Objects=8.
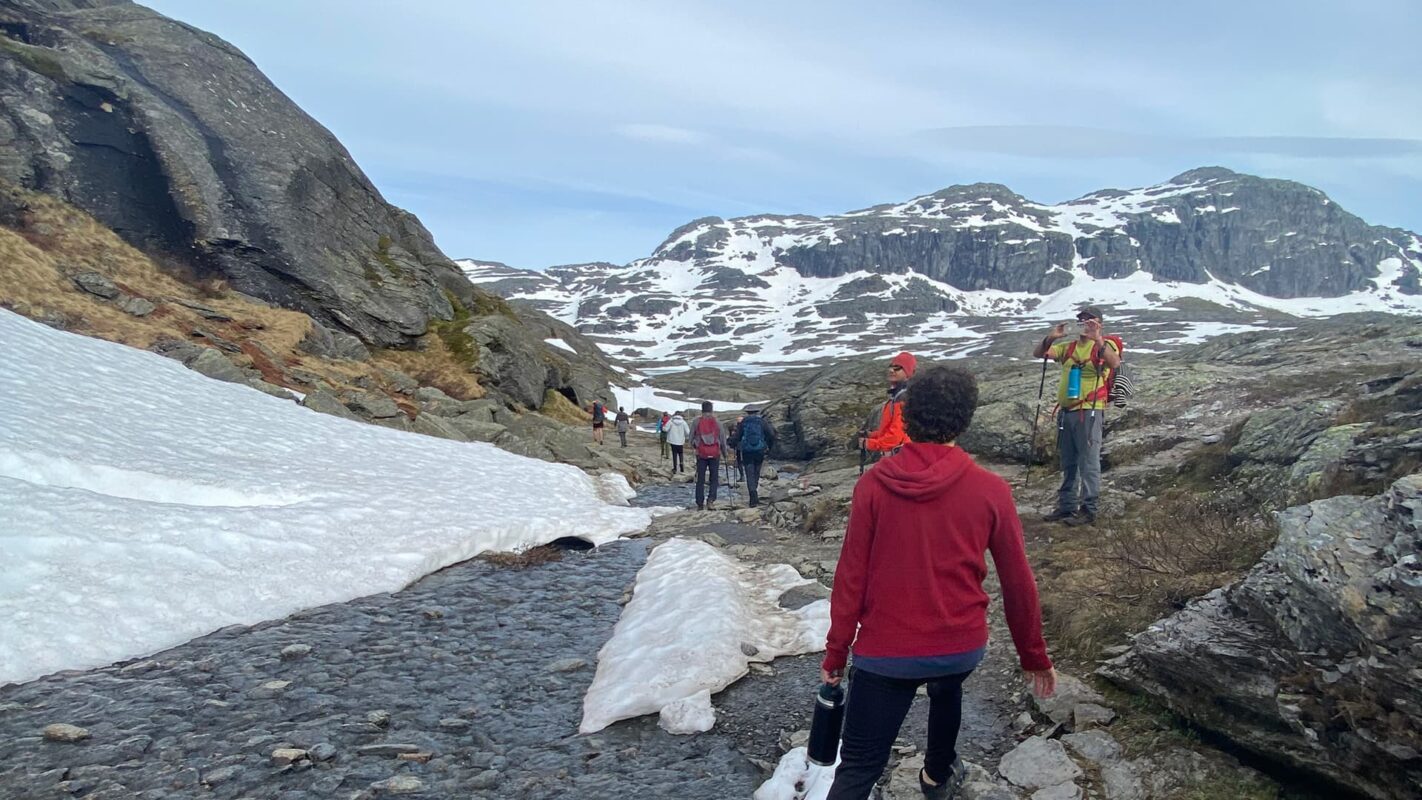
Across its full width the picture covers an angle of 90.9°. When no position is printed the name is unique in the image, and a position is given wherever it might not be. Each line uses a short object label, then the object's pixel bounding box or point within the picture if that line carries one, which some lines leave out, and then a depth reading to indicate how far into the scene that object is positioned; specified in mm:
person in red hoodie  4055
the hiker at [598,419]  38000
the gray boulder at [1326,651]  4117
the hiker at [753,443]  19922
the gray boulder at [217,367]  22094
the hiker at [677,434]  30359
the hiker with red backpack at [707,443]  20422
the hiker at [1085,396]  10328
